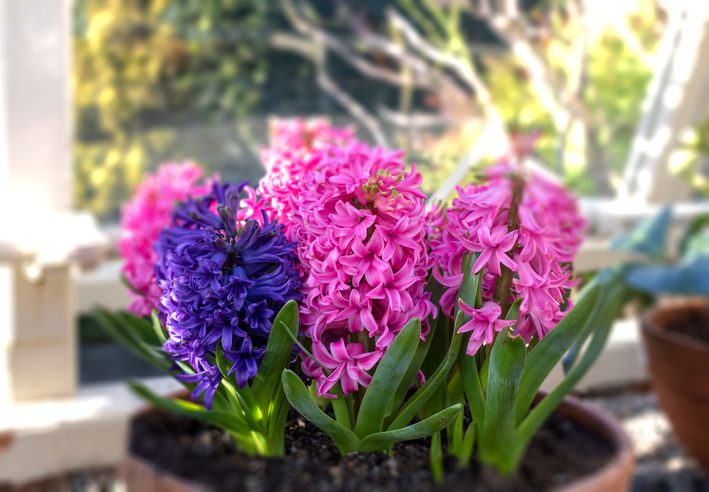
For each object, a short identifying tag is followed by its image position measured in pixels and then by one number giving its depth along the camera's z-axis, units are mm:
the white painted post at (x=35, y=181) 1465
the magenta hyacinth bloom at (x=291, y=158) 361
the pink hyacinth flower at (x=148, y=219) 465
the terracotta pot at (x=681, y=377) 1358
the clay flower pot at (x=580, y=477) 372
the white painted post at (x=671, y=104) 2035
